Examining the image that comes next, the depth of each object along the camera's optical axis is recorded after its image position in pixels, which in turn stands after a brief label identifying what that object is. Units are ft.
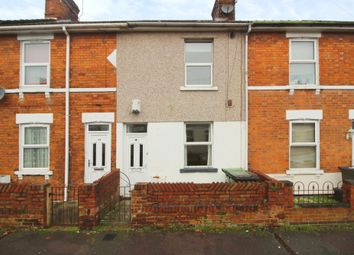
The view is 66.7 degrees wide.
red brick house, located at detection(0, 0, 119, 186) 29.12
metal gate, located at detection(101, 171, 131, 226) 20.96
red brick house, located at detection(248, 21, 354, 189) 29.32
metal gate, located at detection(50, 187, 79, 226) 20.87
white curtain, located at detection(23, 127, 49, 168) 29.58
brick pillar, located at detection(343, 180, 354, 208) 20.08
